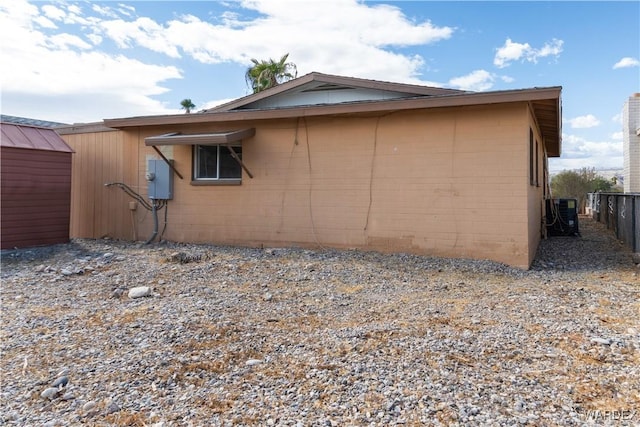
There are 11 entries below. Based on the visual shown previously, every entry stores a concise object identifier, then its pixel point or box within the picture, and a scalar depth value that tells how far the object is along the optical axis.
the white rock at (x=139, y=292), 4.92
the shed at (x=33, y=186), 8.06
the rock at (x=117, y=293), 4.98
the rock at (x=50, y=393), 2.59
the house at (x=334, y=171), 6.86
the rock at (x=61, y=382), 2.74
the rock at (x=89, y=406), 2.42
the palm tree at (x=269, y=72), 20.16
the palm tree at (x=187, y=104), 24.03
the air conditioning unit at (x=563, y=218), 11.34
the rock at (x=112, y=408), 2.40
